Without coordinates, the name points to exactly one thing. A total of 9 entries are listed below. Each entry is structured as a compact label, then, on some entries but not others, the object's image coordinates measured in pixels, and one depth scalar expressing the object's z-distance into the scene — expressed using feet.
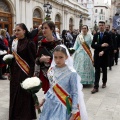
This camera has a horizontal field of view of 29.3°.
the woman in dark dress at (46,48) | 9.96
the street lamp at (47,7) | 43.58
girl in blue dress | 8.01
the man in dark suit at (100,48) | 17.85
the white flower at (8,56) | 11.35
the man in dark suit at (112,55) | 28.50
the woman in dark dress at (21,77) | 11.05
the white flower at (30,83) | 7.96
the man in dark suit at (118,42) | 34.09
